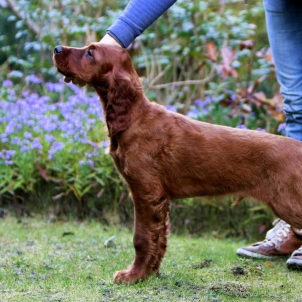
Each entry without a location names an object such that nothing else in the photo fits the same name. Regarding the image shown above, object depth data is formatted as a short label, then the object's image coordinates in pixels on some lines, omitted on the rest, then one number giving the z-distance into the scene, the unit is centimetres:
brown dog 593
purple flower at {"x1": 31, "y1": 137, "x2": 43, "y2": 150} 904
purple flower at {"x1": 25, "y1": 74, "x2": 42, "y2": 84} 1048
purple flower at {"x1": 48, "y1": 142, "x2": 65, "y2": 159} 900
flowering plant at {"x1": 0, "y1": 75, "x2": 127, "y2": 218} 903
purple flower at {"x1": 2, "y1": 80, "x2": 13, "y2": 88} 1039
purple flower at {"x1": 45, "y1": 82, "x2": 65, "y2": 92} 1050
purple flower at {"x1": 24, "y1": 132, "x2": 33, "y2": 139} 924
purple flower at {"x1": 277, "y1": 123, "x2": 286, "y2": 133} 912
